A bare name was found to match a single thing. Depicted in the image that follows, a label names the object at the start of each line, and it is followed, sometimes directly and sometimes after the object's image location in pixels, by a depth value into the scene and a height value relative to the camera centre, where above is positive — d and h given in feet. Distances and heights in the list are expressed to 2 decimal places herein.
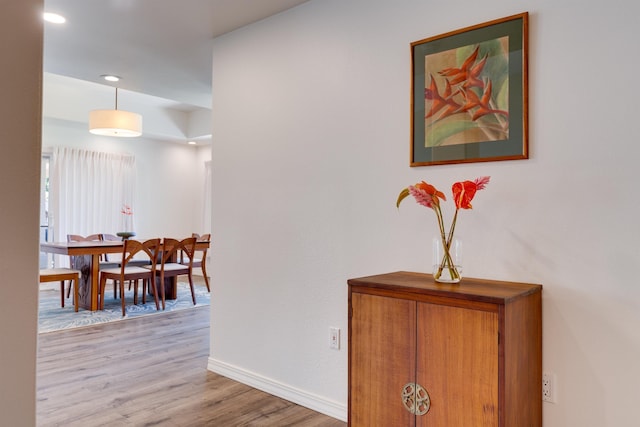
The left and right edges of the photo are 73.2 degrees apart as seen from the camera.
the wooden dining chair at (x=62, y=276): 15.56 -2.28
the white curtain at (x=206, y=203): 26.37 +0.80
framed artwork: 6.15 +1.89
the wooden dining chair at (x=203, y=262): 20.22 -2.18
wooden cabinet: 4.98 -1.70
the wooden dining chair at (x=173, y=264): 17.63 -1.96
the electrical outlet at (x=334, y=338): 8.10 -2.29
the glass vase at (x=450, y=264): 6.00 -0.64
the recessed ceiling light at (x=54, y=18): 9.42 +4.37
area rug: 14.78 -3.72
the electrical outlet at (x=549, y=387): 5.79 -2.26
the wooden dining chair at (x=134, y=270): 16.48 -2.21
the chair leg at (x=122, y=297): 15.71 -2.99
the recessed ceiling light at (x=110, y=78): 13.62 +4.41
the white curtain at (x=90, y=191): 21.17 +1.23
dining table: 15.90 -1.75
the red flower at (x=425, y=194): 5.94 +0.33
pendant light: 16.51 +3.64
